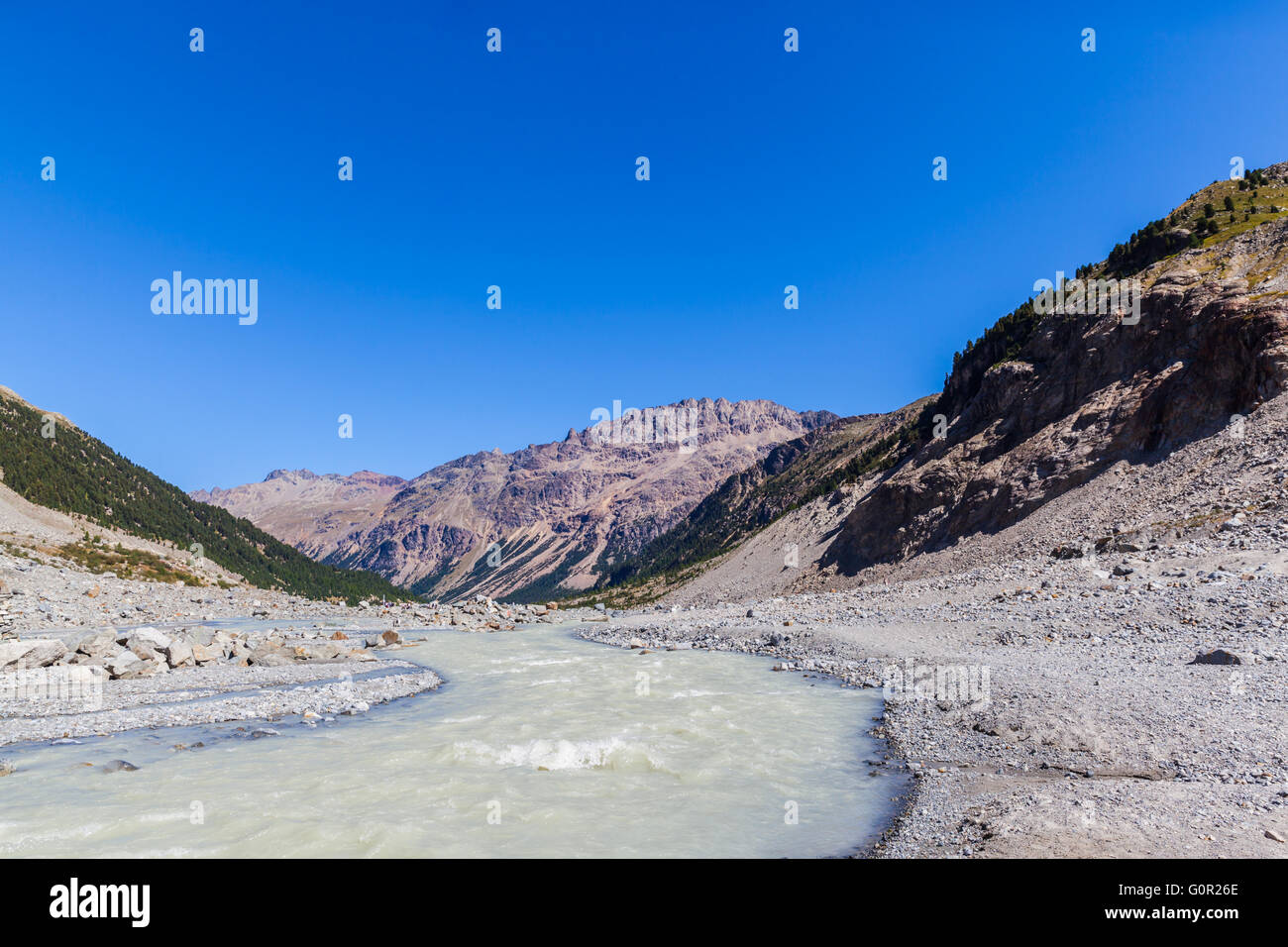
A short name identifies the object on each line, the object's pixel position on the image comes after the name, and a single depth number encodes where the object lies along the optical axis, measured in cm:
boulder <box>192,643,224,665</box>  3125
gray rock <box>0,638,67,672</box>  2528
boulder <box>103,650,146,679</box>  2656
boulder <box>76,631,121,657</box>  2759
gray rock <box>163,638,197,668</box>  2992
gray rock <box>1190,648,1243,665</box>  1712
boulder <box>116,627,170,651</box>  2966
